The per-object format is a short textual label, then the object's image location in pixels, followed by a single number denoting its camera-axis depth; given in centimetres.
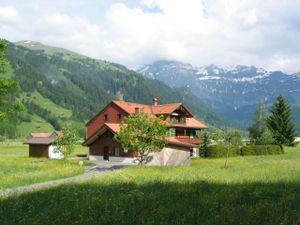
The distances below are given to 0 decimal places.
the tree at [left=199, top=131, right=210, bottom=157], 7829
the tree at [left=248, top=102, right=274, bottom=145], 10528
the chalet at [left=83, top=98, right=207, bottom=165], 6500
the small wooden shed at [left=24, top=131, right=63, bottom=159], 9135
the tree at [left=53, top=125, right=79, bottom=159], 6569
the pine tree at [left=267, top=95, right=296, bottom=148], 9056
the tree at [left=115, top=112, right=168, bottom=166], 4762
